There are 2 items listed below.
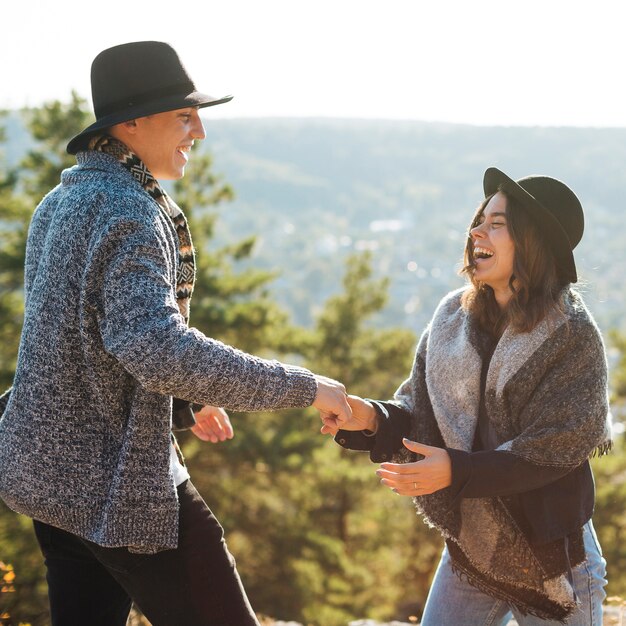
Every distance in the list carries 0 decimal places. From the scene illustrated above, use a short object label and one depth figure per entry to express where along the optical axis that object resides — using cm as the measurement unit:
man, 187
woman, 239
